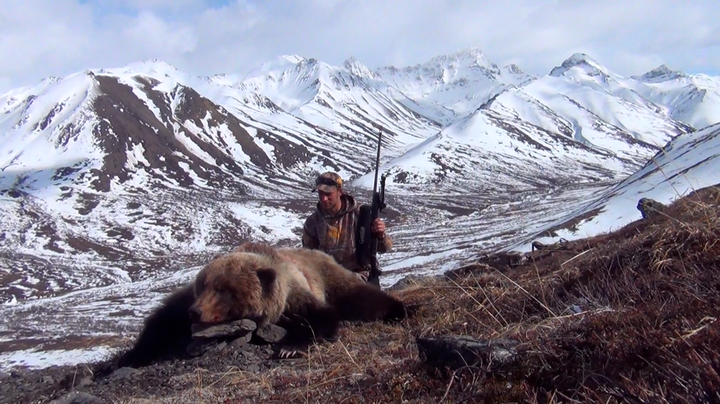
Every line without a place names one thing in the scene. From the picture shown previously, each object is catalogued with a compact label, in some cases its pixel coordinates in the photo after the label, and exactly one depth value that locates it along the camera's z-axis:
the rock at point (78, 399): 3.63
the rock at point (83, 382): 4.46
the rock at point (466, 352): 2.50
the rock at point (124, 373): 4.33
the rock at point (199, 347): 4.66
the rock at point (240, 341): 4.64
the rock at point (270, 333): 4.85
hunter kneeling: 7.27
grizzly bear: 4.89
